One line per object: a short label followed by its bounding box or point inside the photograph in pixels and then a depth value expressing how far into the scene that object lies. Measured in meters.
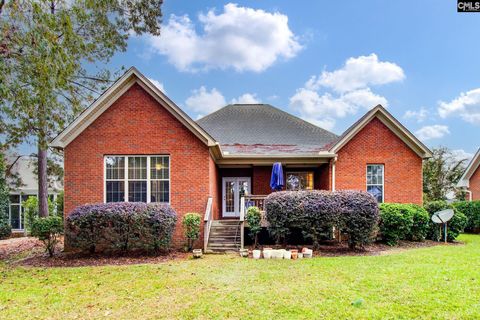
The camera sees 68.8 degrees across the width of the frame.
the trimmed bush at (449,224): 14.59
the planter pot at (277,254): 10.96
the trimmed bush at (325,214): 11.87
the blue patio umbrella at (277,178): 14.67
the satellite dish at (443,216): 13.91
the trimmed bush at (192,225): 12.35
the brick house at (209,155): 13.20
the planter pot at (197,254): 11.29
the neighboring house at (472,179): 23.41
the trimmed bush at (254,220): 12.95
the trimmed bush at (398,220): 13.27
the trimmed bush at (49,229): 11.75
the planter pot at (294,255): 10.89
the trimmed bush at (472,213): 20.80
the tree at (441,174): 31.09
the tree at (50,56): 10.78
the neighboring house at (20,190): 23.19
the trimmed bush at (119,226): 11.55
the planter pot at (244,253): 11.41
